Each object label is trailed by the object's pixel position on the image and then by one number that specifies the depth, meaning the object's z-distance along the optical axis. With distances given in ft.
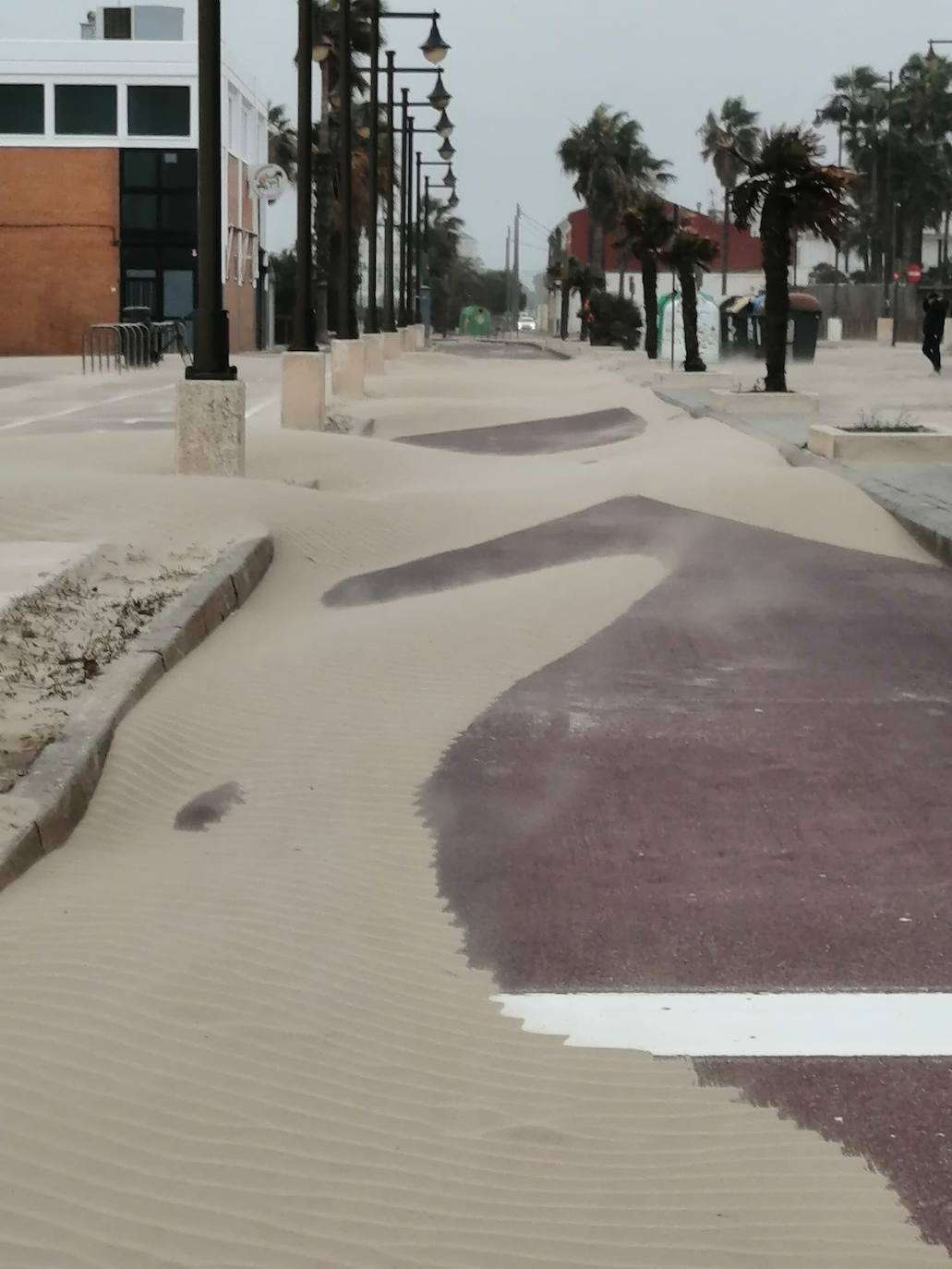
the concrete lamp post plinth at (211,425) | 58.85
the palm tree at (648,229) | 179.52
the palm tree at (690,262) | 148.15
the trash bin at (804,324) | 182.29
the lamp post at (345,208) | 107.24
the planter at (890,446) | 70.69
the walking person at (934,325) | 144.87
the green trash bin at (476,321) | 419.54
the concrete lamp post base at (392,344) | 185.57
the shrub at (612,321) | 277.64
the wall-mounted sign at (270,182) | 187.21
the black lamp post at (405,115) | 218.38
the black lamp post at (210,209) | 57.72
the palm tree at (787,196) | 100.83
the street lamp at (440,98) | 178.50
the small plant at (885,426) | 74.79
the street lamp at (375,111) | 142.31
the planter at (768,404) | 101.55
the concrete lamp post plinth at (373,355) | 151.94
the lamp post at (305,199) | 86.79
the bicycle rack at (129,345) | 167.53
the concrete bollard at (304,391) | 87.30
